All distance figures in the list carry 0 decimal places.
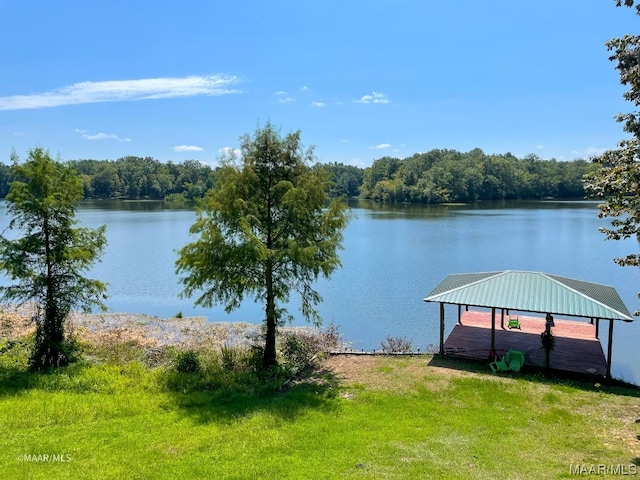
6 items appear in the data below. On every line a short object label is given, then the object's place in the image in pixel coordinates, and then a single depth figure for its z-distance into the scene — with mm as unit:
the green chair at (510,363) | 13414
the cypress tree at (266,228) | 12641
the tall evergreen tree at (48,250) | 12531
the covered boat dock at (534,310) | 13094
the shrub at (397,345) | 15933
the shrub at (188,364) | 12945
